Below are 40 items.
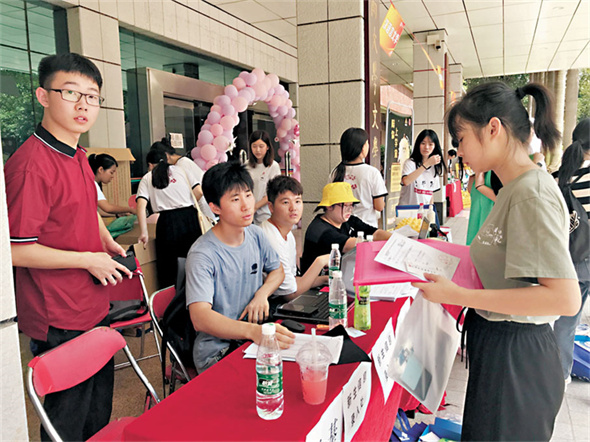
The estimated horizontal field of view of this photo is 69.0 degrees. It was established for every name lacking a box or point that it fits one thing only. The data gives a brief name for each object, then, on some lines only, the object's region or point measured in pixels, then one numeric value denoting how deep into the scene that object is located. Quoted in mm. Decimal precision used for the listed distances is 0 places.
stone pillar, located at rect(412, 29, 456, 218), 7384
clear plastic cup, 1075
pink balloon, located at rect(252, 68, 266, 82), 5415
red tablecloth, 985
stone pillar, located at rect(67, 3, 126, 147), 4027
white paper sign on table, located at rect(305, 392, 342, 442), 998
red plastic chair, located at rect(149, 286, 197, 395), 1701
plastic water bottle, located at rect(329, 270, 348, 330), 1575
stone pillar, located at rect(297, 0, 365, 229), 3455
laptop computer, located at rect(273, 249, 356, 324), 1665
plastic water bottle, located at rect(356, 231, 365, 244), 2205
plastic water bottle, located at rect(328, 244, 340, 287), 1924
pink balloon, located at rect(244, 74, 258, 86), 5347
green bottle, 1566
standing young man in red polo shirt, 1331
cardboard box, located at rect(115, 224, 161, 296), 3314
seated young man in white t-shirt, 2145
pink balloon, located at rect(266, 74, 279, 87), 5804
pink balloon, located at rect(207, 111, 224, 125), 5133
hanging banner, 3916
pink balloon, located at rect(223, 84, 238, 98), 5176
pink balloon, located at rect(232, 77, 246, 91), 5297
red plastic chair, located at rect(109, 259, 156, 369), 2812
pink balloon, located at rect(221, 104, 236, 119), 5137
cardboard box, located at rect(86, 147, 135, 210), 4242
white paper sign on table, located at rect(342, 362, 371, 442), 1170
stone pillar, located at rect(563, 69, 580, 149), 15250
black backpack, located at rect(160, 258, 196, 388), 1696
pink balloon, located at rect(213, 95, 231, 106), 5137
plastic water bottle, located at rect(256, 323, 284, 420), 1022
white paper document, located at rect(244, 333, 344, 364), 1304
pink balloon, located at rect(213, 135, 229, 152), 5062
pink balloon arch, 5074
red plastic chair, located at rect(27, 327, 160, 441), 1208
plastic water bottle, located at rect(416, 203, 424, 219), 3576
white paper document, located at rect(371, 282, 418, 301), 1938
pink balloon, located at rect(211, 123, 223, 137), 5090
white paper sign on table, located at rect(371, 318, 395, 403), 1443
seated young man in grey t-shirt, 1583
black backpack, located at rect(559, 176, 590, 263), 2346
